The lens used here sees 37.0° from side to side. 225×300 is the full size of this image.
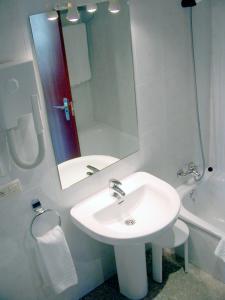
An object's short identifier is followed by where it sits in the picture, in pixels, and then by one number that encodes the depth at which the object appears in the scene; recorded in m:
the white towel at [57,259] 2.01
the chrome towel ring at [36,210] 1.98
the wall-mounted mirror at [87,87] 1.86
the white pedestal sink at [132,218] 1.90
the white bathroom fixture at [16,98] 1.59
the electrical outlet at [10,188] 1.82
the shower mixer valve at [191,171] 2.82
